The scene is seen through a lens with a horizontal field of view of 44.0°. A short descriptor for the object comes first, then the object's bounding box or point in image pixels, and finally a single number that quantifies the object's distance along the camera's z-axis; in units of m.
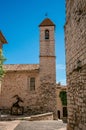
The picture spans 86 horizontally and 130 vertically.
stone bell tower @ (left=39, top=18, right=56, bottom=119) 12.05
